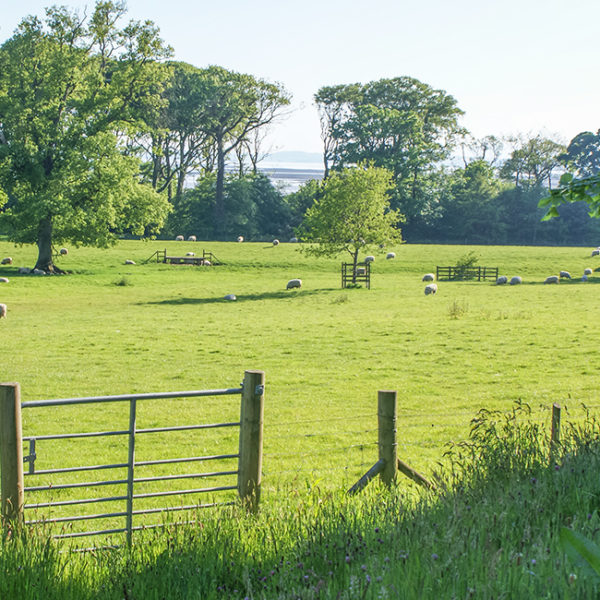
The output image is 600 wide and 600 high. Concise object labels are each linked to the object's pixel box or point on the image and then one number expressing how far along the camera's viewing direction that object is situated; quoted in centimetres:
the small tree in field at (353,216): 9206
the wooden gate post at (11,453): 1152
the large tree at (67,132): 8875
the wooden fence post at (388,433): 1445
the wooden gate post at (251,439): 1328
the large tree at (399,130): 18712
